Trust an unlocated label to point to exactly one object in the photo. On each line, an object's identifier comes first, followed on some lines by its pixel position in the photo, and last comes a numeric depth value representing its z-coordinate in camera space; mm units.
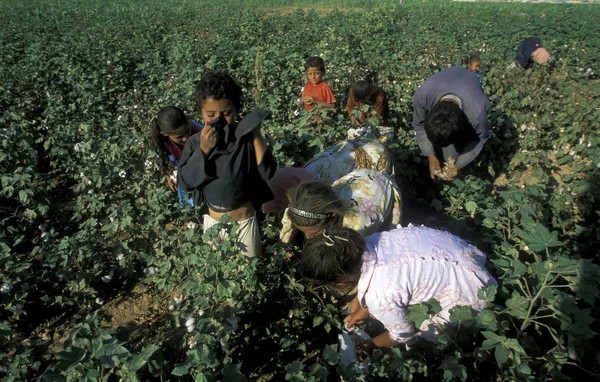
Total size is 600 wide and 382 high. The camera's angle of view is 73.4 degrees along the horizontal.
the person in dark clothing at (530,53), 7043
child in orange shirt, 4418
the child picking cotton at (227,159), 2154
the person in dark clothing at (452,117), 3082
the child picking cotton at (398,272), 1773
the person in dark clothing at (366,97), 3993
